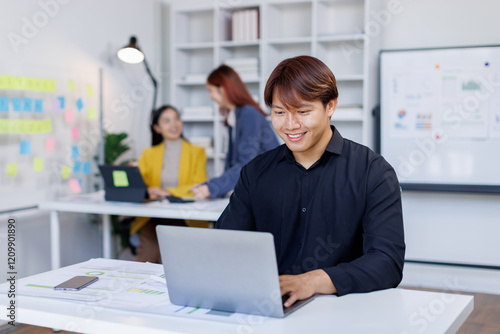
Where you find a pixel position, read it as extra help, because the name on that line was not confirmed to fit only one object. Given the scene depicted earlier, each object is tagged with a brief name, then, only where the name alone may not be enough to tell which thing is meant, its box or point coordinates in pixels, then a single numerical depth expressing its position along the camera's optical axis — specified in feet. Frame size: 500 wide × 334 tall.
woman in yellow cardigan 12.19
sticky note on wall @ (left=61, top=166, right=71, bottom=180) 12.69
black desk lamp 12.41
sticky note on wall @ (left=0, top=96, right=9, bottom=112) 11.03
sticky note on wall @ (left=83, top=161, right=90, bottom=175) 13.34
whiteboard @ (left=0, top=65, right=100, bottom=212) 11.25
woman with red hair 10.71
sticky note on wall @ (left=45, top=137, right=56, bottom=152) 12.17
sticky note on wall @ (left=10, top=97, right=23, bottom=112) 11.29
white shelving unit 14.33
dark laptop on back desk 10.82
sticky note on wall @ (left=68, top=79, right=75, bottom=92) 12.86
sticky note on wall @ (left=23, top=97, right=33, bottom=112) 11.56
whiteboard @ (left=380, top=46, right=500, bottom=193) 13.21
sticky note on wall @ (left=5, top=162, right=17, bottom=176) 11.19
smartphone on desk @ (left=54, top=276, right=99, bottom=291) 4.91
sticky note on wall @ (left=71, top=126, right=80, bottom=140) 12.93
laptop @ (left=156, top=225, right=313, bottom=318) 3.93
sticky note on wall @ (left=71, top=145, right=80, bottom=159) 12.99
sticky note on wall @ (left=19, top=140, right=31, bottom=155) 11.48
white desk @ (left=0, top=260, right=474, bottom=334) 3.97
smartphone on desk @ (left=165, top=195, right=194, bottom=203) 10.81
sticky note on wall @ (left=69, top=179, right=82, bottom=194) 12.91
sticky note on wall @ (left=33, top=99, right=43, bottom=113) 11.82
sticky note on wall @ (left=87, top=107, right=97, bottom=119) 13.47
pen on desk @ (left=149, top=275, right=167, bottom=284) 5.19
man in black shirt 5.09
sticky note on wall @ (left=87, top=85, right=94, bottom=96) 13.38
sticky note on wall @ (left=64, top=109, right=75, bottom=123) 12.74
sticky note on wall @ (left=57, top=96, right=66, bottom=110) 12.56
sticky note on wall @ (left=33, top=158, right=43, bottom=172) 11.88
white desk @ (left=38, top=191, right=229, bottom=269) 10.05
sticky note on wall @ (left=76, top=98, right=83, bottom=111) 13.03
